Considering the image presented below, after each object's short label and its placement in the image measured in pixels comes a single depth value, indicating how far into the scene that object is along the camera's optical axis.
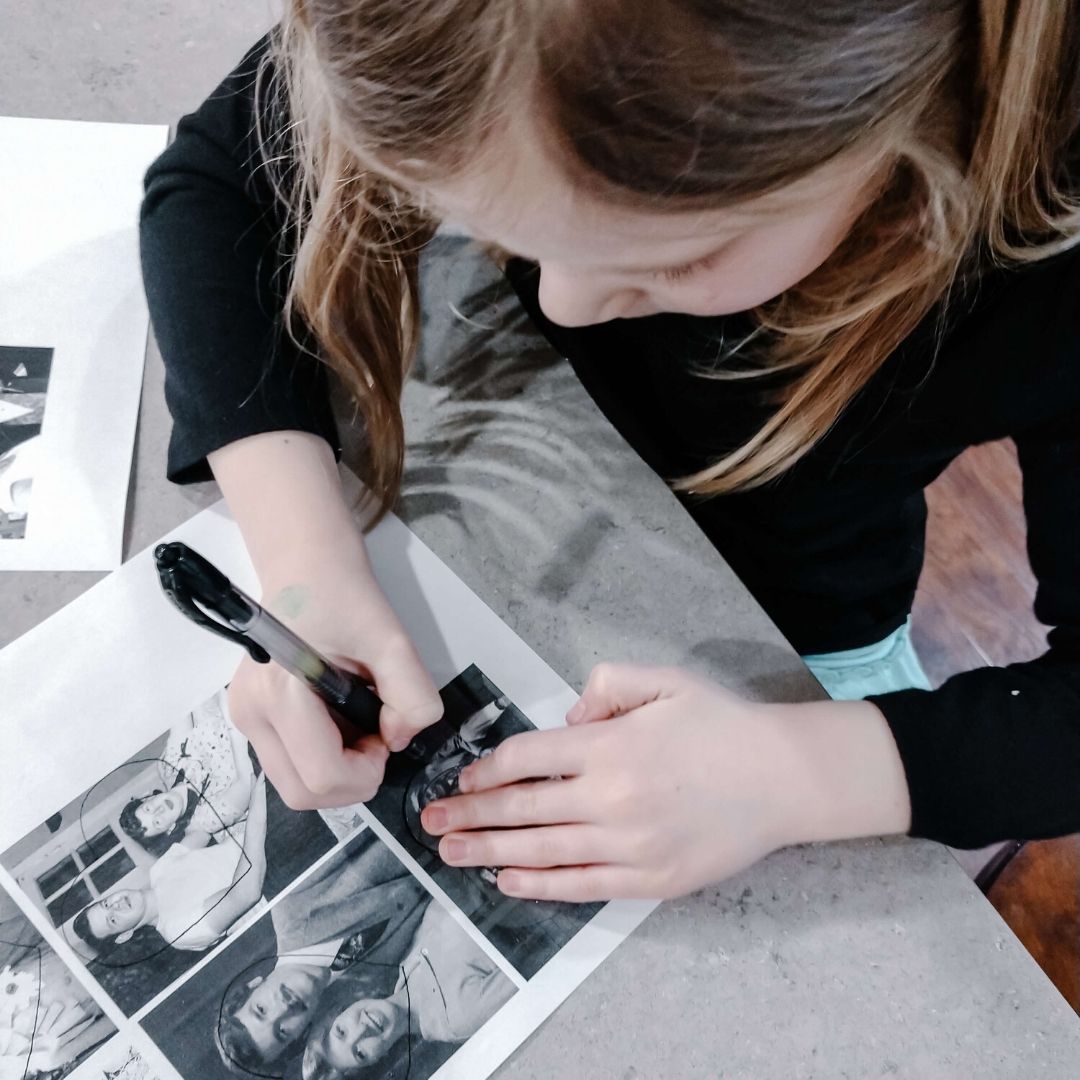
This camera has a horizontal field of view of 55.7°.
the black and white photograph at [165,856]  0.42
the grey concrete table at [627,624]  0.41
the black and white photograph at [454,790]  0.43
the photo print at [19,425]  0.50
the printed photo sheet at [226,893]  0.41
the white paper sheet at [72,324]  0.49
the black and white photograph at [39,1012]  0.40
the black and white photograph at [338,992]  0.40
